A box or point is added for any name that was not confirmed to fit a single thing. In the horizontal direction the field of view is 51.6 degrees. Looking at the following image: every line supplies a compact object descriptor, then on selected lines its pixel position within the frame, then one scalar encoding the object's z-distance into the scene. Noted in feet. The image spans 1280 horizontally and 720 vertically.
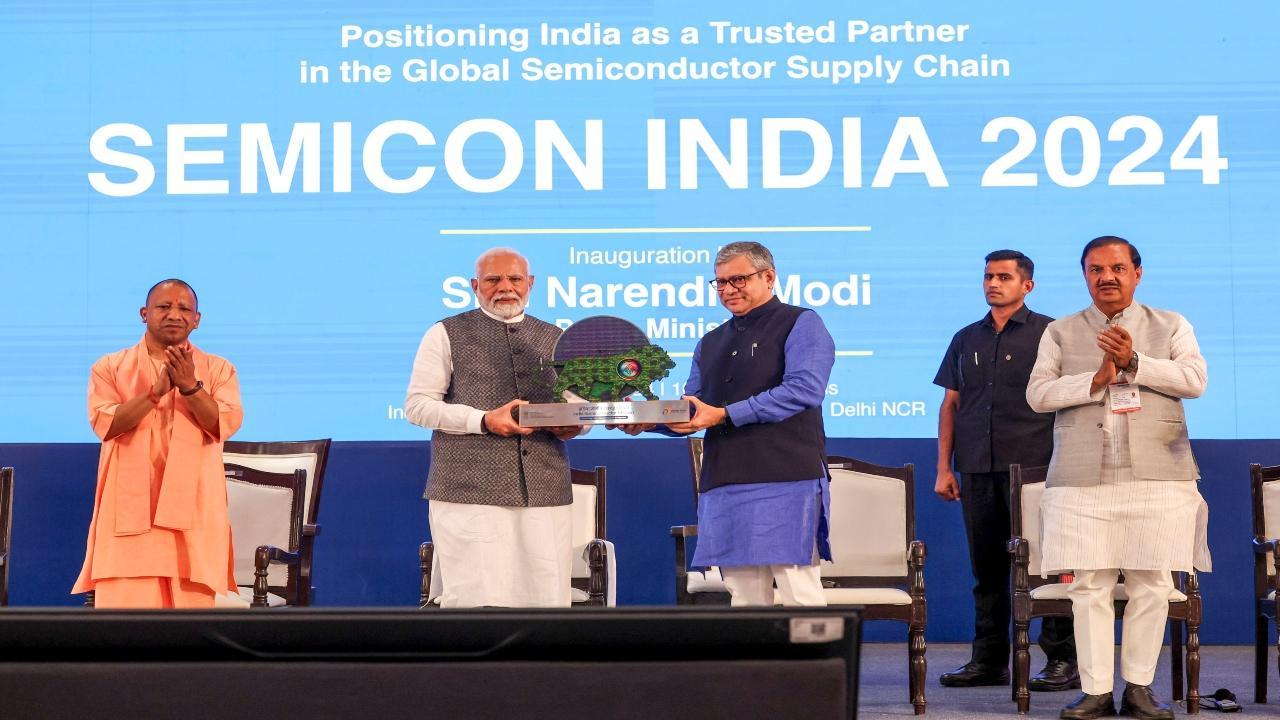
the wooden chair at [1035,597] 12.42
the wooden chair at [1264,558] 13.19
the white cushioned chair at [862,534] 13.87
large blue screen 16.44
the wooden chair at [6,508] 13.67
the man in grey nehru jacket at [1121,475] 11.44
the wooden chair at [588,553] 12.76
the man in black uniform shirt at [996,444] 14.38
